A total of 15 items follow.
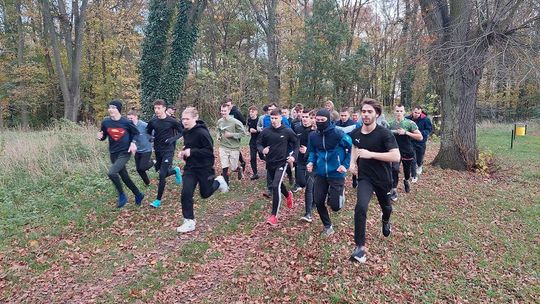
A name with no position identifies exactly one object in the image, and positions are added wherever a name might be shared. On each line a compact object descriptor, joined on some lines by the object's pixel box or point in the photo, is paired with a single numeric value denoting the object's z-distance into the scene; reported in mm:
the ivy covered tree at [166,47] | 16906
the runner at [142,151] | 8352
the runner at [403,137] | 7938
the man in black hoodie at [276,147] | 6900
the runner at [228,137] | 8938
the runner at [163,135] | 7820
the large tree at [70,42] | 23281
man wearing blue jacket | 5848
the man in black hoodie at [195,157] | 6188
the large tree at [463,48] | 10812
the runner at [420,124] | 9445
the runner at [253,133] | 9828
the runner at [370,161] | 4918
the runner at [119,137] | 7434
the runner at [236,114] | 9712
